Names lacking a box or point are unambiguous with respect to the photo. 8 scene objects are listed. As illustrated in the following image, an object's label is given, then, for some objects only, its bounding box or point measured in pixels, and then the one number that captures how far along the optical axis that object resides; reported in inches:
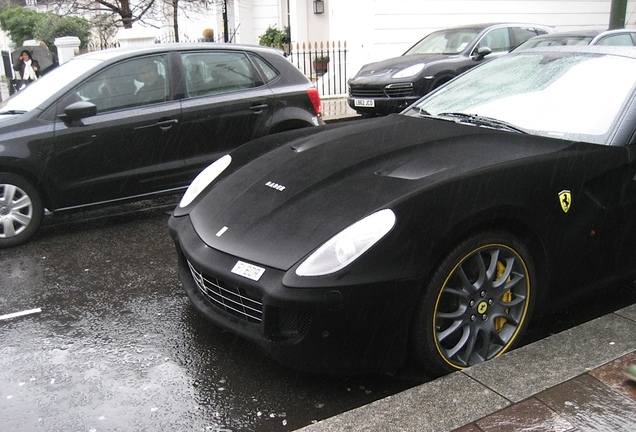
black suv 445.7
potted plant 765.0
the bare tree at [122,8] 742.5
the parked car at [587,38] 435.5
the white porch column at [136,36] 552.4
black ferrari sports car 118.7
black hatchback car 229.0
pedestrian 598.5
